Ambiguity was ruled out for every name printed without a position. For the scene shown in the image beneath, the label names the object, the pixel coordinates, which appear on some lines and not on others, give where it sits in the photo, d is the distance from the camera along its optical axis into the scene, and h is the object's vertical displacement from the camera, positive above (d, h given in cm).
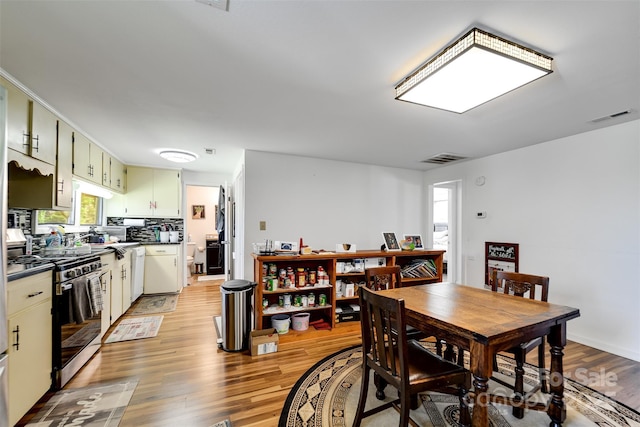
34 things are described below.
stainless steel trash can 268 -106
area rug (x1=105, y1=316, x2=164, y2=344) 292 -137
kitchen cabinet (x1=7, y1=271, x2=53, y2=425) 158 -84
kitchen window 287 -3
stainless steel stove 200 -82
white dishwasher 404 -92
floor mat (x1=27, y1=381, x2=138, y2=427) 170 -134
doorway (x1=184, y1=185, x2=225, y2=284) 655 -40
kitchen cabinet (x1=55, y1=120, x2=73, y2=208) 249 +45
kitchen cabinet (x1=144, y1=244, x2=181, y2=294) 454 -96
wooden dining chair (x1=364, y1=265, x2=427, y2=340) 215 -61
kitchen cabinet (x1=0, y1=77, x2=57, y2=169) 188 +66
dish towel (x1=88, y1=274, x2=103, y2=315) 233 -72
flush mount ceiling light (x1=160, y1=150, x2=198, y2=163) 362 +81
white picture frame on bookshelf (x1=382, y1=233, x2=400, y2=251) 367 -37
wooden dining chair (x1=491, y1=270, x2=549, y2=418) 179 -63
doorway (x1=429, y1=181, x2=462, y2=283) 448 -18
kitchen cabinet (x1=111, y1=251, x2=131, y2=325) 315 -94
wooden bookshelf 300 -74
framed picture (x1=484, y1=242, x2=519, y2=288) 349 -56
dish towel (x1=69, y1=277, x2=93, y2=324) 212 -73
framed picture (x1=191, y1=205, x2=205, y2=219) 707 +8
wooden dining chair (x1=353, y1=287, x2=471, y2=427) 136 -88
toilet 656 -95
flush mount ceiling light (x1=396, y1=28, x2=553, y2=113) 143 +88
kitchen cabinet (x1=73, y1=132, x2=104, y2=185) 283 +63
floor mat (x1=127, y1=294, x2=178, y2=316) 378 -139
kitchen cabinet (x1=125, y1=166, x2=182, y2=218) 462 +38
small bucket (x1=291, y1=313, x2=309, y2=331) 311 -127
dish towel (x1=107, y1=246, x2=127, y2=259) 315 -47
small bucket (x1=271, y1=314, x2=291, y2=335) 301 -125
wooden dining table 129 -60
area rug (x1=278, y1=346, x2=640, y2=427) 172 -134
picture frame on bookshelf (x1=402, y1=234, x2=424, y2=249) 379 -35
